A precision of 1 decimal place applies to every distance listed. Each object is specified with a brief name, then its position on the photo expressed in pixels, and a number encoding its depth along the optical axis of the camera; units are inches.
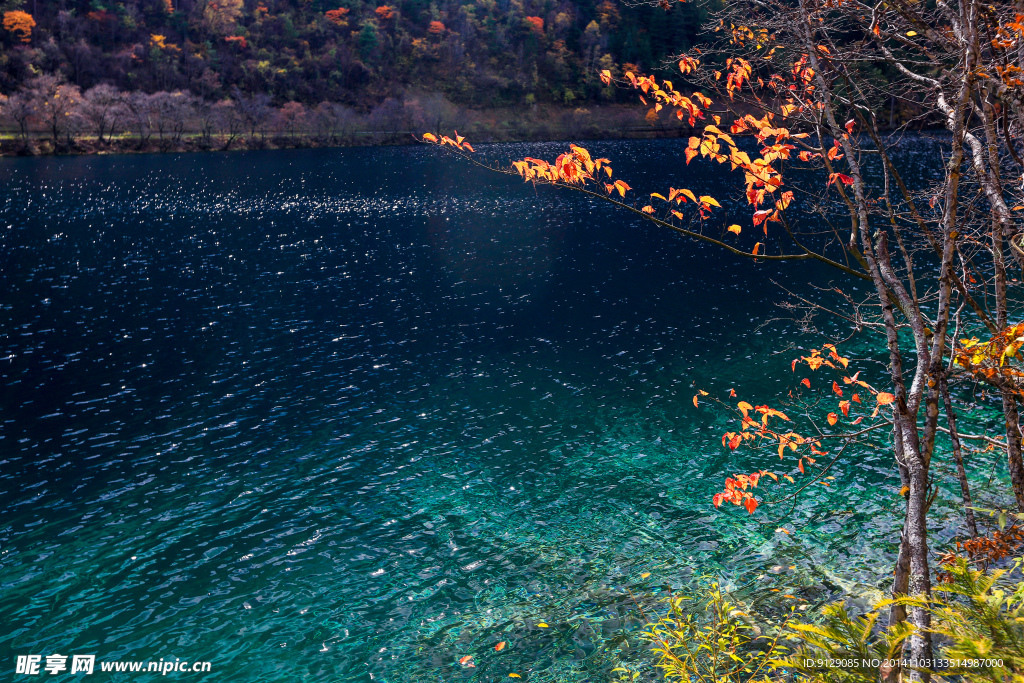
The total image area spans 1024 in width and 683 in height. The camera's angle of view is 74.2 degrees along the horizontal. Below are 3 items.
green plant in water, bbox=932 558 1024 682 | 203.2
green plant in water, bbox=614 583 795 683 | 385.1
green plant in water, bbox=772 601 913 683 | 248.2
